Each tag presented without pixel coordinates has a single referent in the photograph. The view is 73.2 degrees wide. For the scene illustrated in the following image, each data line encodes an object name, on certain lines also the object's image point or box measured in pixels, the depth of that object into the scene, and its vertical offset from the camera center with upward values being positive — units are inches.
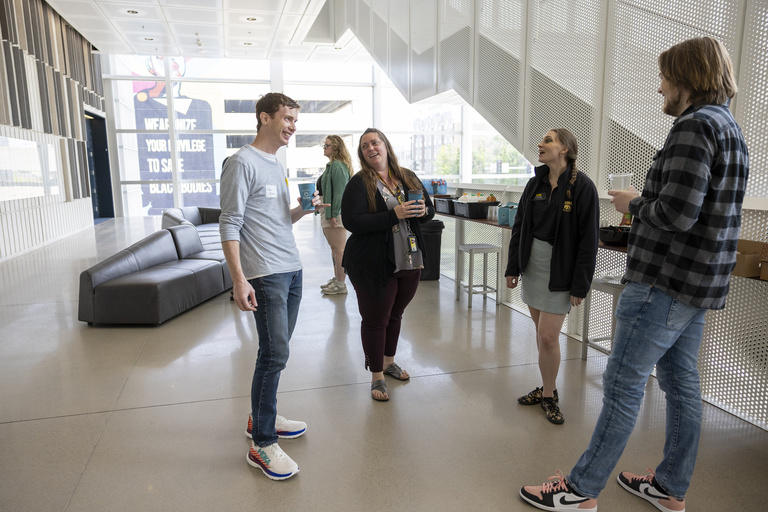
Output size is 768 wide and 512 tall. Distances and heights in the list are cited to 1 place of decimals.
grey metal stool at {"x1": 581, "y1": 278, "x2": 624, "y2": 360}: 139.7 -40.7
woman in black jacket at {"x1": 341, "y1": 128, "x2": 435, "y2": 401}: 116.9 -14.5
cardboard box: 101.5 -18.0
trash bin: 264.7 -37.3
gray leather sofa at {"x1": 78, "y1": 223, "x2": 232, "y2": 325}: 186.1 -40.4
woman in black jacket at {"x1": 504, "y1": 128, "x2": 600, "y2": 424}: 109.5 -15.7
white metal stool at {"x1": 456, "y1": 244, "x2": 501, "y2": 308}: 211.8 -36.0
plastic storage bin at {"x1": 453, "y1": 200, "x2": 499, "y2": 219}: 213.0 -15.0
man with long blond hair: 66.0 -12.7
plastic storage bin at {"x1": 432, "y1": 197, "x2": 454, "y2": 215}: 235.0 -15.0
